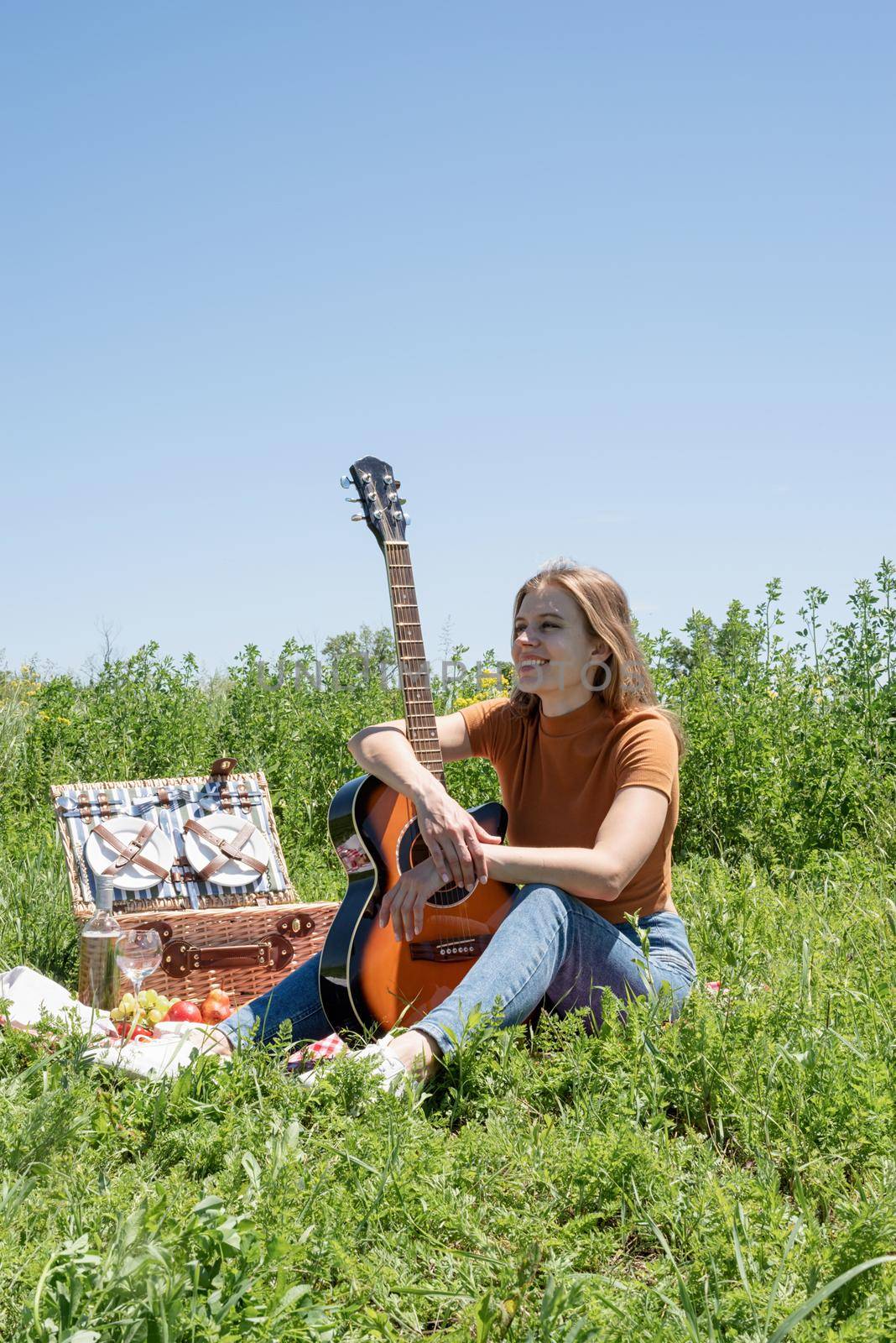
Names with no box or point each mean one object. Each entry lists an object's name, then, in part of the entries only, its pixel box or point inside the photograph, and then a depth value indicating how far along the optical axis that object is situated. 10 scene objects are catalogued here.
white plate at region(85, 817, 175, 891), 4.96
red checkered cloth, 3.14
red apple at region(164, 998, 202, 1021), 4.28
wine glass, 4.22
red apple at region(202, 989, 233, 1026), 4.41
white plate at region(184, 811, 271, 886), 5.23
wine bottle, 4.24
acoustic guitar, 3.56
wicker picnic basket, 4.77
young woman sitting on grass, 3.32
